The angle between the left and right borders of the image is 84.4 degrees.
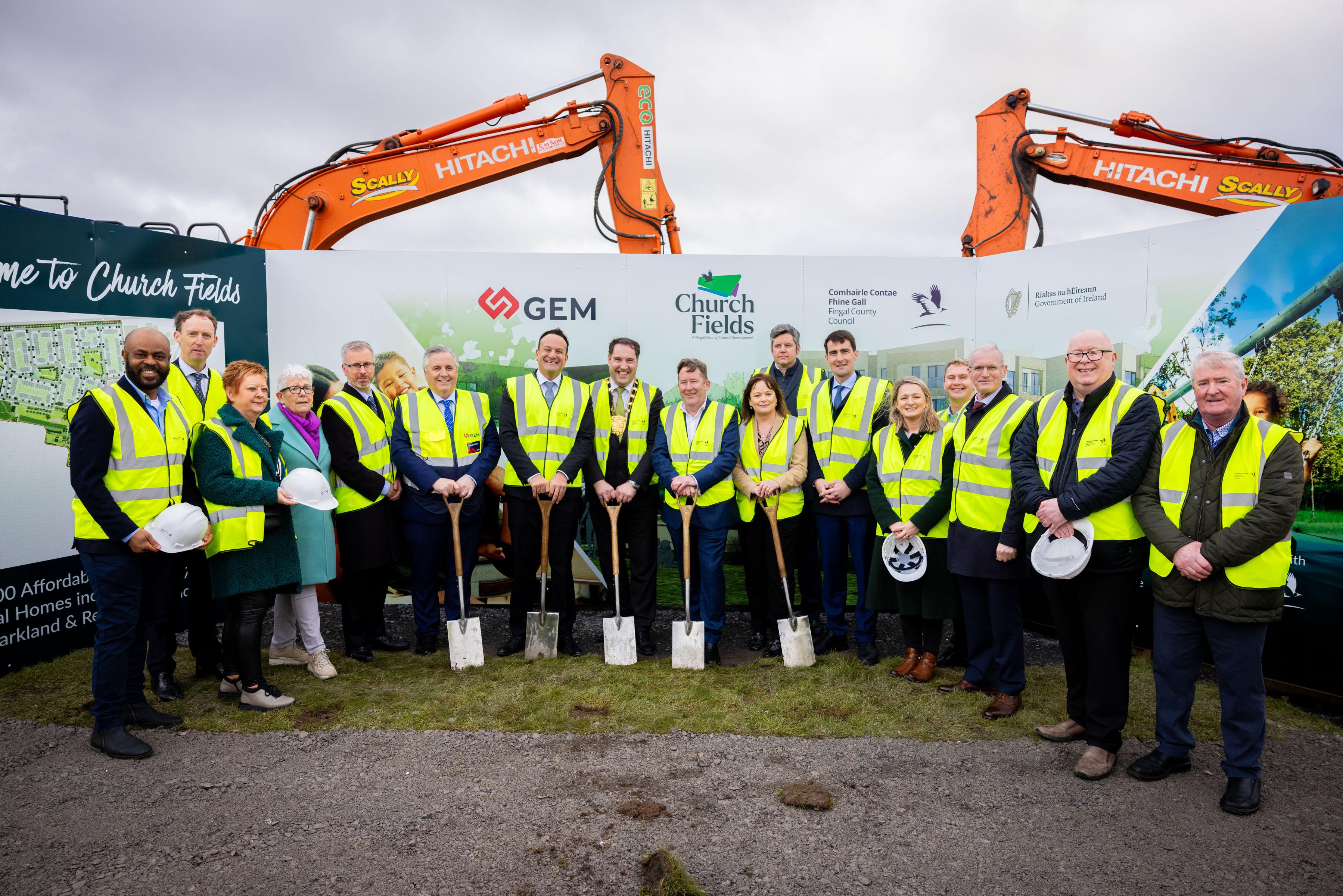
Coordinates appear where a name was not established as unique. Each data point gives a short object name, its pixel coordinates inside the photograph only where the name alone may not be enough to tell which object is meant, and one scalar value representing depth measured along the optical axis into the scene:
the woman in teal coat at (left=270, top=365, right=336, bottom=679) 4.14
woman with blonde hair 4.02
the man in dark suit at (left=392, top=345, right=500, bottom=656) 4.58
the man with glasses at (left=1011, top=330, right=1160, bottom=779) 2.99
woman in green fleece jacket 3.52
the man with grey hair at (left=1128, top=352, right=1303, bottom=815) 2.69
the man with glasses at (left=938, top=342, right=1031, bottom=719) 3.60
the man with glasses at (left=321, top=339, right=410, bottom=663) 4.43
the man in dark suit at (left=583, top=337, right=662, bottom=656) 4.63
